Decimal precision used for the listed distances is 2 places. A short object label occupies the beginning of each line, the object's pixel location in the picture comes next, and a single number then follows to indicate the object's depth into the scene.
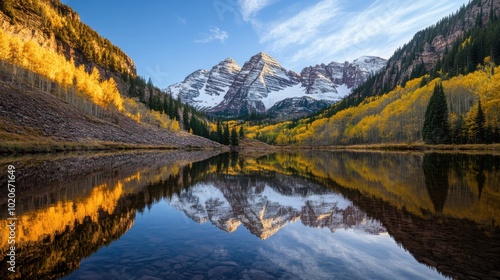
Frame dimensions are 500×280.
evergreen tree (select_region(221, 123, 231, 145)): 173.50
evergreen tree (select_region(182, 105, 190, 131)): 183.12
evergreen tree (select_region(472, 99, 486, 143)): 74.75
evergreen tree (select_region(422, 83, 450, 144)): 87.19
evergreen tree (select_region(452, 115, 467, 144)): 81.44
